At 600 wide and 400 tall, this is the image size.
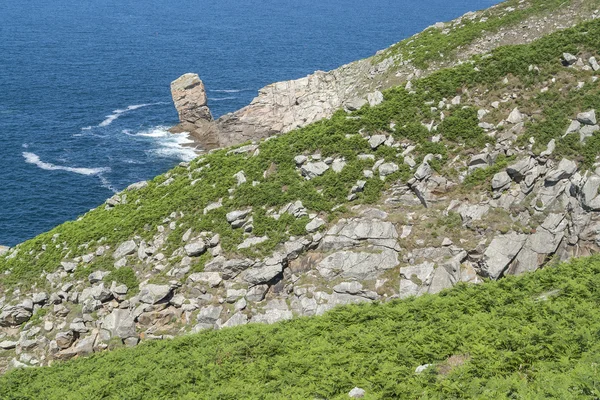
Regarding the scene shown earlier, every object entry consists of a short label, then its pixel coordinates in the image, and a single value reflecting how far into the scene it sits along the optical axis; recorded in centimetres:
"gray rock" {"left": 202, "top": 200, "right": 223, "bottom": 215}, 3144
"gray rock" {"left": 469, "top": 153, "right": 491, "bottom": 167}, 2892
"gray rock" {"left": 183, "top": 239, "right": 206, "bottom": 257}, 2903
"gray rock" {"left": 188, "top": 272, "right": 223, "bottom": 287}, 2728
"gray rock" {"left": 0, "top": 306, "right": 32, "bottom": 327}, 2922
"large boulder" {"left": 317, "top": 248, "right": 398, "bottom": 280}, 2567
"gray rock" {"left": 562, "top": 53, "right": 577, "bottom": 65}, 3198
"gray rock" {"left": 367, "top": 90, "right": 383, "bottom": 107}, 3450
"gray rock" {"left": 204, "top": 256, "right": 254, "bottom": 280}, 2748
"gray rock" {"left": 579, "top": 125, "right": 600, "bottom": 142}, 2763
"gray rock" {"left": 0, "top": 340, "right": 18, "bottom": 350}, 2777
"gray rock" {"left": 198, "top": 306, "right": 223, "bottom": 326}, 2566
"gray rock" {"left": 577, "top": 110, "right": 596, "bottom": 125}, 2817
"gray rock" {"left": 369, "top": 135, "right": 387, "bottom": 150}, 3158
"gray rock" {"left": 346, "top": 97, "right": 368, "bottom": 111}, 3491
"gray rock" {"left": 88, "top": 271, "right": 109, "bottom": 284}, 2961
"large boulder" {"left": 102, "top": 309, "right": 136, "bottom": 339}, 2641
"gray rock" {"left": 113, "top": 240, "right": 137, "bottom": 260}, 3112
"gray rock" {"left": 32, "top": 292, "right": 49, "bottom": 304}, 2981
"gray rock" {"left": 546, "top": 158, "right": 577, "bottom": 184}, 2648
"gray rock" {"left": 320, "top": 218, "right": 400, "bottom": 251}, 2678
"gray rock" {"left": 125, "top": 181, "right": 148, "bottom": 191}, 3847
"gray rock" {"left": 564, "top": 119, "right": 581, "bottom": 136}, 2817
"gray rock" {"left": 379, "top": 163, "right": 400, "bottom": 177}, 3005
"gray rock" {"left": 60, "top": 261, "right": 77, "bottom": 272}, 3138
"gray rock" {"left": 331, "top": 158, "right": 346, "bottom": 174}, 3091
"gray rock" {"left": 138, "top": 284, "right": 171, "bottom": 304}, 2709
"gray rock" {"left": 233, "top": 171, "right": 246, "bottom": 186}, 3250
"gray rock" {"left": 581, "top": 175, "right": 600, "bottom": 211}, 2486
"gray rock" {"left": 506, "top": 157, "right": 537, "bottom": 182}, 2738
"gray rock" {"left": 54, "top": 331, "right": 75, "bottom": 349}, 2680
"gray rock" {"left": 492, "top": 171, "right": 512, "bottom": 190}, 2739
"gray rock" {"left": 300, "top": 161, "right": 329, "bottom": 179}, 3114
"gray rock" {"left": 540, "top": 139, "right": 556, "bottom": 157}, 2769
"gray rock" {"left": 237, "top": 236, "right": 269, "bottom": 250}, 2845
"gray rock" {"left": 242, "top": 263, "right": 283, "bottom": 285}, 2655
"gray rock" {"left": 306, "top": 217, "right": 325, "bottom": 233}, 2823
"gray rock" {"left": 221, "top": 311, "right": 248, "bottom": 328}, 2513
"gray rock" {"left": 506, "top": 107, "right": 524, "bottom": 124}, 3011
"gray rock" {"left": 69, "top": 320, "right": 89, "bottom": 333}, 2715
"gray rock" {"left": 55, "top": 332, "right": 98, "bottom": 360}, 2620
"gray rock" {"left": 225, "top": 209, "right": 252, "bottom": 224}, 2995
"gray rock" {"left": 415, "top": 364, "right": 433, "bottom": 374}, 1658
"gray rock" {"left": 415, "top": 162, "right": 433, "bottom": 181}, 2912
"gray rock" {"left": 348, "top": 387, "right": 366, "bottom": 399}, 1616
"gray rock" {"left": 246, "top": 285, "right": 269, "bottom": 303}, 2609
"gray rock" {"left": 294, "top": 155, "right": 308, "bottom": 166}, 3203
